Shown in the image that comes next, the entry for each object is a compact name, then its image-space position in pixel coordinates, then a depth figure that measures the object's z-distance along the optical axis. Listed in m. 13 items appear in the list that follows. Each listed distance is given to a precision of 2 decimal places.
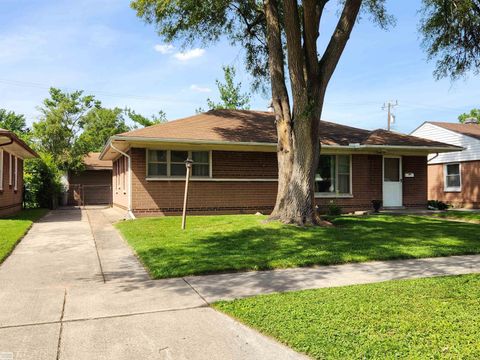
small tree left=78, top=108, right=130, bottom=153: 43.92
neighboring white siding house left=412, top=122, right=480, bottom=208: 23.32
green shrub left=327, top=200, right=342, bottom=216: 16.12
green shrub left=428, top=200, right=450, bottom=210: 19.30
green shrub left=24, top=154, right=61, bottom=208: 23.39
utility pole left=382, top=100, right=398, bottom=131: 46.44
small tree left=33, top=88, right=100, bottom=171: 31.25
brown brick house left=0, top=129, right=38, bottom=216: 14.79
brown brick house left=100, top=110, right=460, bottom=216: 15.15
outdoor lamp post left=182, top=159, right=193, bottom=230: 11.36
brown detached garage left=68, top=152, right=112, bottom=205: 30.02
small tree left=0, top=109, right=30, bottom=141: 67.31
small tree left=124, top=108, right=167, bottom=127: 52.16
